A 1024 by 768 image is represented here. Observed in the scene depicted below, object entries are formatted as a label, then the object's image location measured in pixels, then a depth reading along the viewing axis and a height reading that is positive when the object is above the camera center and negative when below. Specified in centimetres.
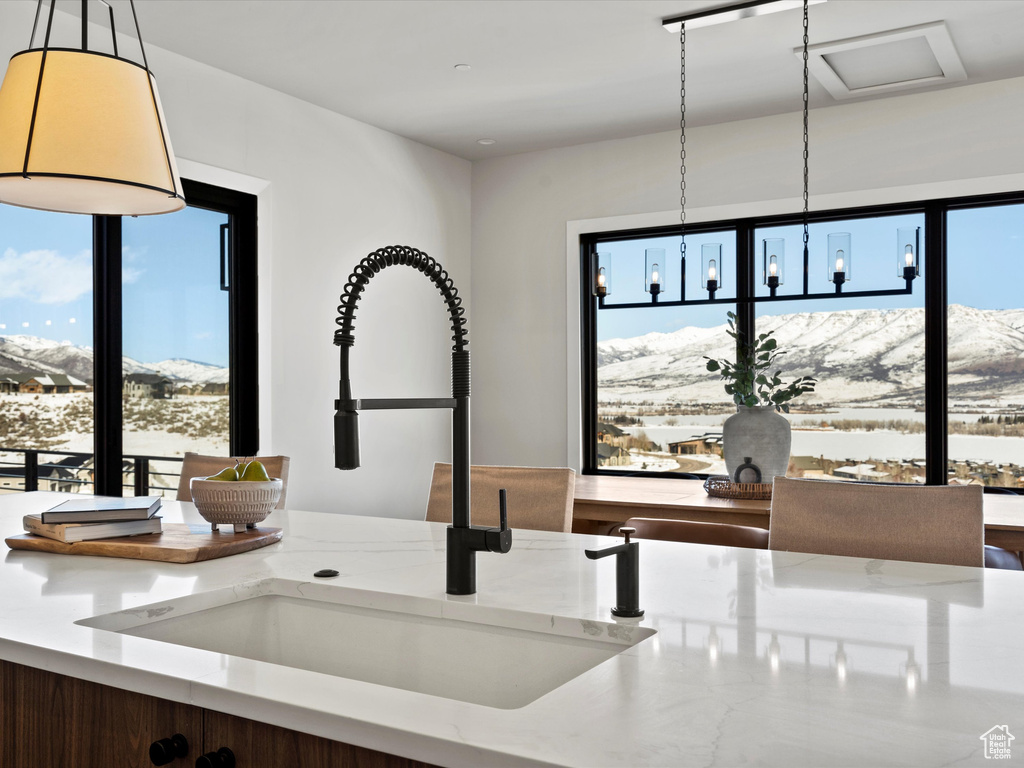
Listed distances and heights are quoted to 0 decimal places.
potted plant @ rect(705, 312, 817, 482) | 340 -19
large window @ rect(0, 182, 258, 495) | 318 +17
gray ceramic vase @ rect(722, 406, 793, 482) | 340 -25
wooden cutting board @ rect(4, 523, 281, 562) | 154 -30
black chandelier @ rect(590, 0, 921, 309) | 303 +47
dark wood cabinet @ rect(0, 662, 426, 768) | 84 -37
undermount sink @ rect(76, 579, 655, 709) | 112 -36
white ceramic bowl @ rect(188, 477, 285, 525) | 168 -23
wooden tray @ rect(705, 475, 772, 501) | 326 -41
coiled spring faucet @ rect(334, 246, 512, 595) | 115 -4
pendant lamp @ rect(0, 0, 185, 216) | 145 +46
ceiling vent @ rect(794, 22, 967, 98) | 339 +137
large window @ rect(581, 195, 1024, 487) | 407 +18
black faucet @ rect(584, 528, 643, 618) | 111 -26
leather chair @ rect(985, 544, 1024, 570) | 216 -46
